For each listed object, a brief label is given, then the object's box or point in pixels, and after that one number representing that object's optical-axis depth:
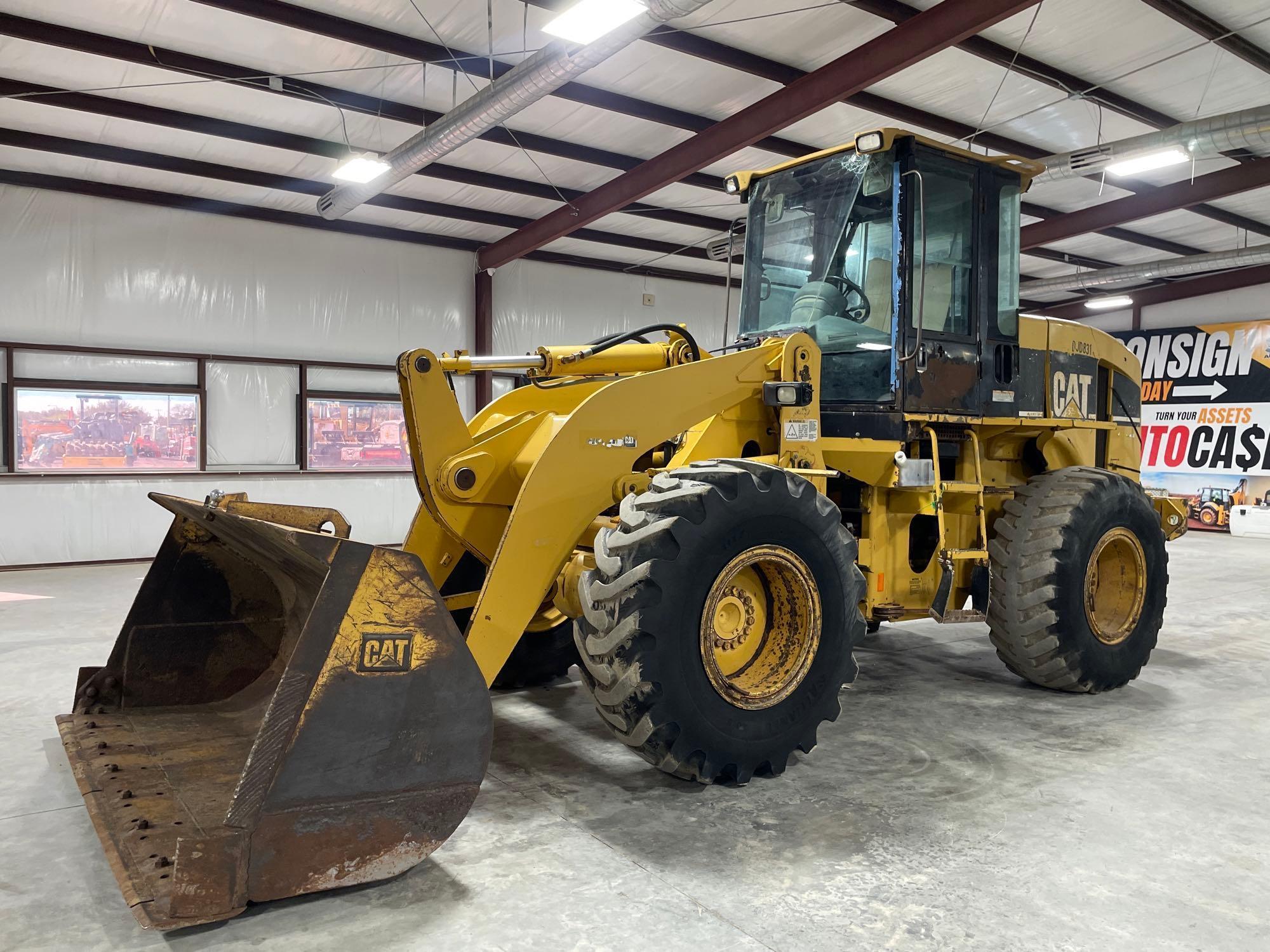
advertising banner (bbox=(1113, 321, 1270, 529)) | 17.95
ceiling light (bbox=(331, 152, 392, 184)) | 10.12
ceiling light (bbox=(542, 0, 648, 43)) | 6.78
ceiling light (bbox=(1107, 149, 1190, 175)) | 9.94
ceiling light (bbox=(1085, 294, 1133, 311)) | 19.80
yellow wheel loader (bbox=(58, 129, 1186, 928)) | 2.85
